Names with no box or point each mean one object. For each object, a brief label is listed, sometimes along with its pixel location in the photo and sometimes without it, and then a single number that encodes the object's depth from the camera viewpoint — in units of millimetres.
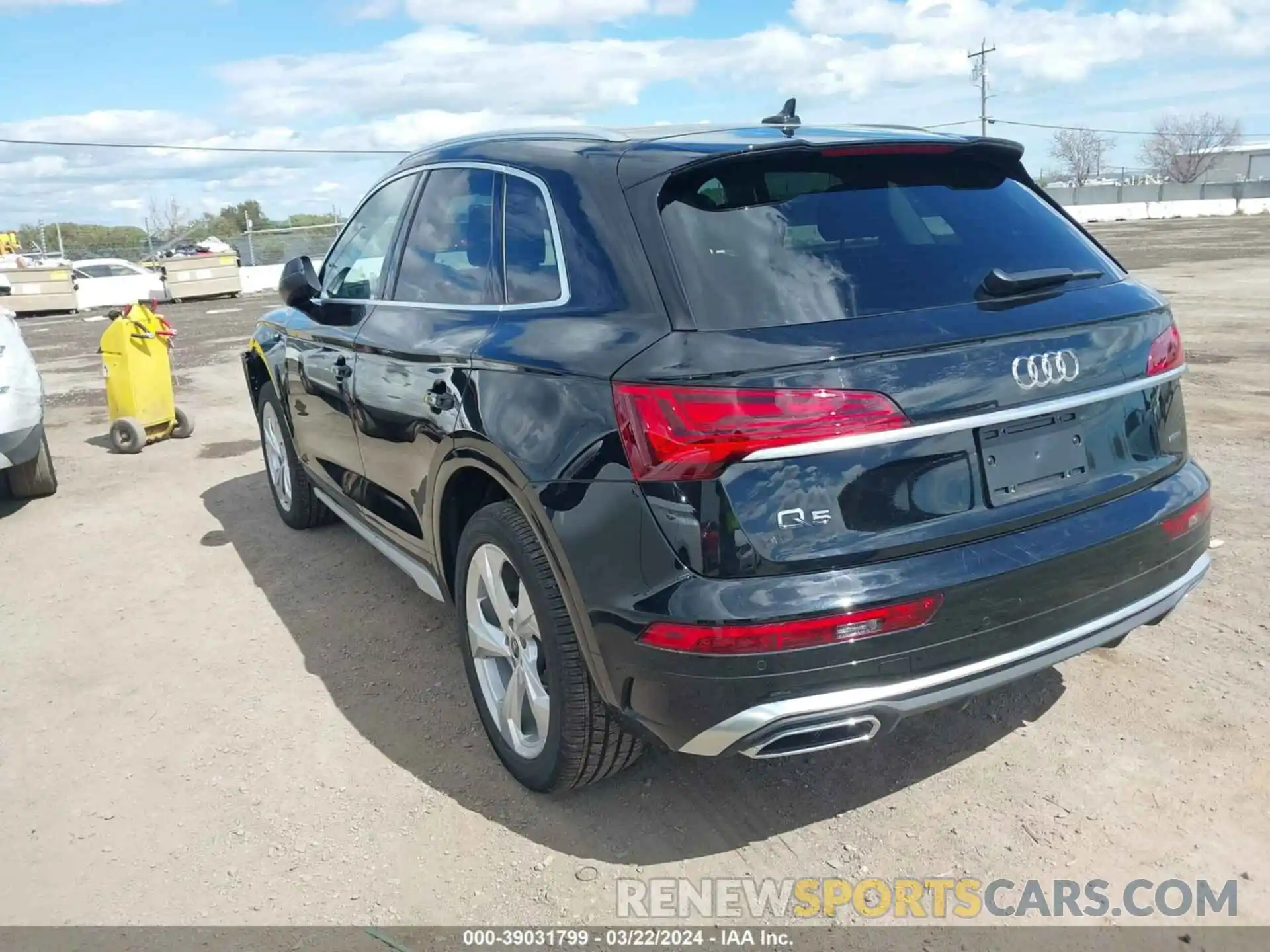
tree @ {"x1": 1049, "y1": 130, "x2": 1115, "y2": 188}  100375
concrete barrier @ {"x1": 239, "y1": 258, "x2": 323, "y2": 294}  31781
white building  98250
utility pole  69938
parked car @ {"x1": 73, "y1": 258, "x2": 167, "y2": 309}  28047
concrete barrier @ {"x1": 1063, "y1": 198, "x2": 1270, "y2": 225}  52562
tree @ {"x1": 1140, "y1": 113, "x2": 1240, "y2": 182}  95250
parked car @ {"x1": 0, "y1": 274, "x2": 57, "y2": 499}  5922
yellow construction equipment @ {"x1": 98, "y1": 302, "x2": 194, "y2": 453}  8055
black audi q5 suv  2227
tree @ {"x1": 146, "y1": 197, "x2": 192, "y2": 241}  76250
